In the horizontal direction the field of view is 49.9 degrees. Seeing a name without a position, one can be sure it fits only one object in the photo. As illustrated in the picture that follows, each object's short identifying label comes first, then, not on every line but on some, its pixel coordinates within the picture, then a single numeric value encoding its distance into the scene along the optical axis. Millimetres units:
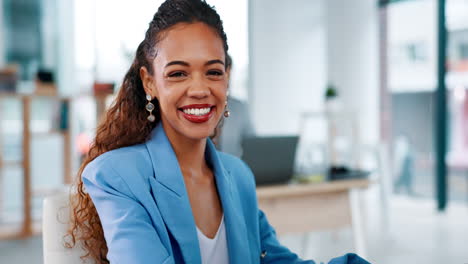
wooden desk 1896
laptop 1796
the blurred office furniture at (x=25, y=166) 3949
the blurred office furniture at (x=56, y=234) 998
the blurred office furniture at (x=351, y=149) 4188
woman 936
